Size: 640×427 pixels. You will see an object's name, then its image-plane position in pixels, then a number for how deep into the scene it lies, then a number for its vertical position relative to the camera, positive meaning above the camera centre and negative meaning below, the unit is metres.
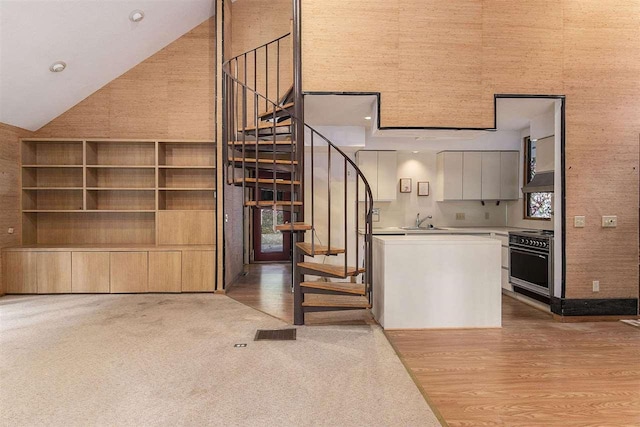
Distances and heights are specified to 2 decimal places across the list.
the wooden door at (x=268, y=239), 7.98 -0.67
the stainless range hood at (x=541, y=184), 4.52 +0.34
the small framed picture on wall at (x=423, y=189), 6.36 +0.36
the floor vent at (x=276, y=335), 3.40 -1.21
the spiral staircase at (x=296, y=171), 3.71 +0.49
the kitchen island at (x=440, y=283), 3.75 -0.77
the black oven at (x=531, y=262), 4.32 -0.67
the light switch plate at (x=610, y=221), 4.07 -0.12
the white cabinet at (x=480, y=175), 6.04 +0.58
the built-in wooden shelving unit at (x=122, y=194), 5.42 +0.23
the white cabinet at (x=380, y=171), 6.01 +0.65
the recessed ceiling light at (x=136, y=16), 4.50 +2.43
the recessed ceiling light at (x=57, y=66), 4.42 +1.76
